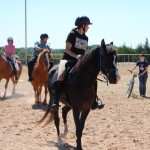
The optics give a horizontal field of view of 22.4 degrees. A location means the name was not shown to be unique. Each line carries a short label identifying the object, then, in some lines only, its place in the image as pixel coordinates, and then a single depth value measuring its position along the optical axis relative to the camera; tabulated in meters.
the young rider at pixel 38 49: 13.46
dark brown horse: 6.64
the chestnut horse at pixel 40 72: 13.38
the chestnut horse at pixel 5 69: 16.05
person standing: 17.08
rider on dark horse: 7.52
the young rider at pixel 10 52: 16.22
